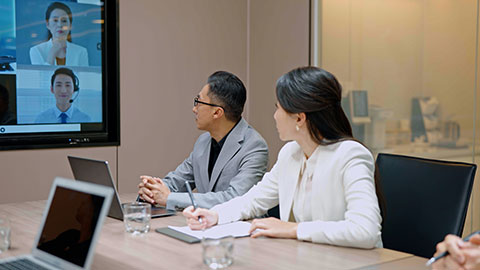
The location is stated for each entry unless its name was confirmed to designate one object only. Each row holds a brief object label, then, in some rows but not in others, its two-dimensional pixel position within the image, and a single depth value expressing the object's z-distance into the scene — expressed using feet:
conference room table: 5.55
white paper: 6.70
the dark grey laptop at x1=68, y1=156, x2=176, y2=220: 7.32
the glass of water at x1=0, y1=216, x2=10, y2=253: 6.13
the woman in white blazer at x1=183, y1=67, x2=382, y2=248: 6.32
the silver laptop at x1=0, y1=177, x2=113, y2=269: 4.69
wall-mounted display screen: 12.26
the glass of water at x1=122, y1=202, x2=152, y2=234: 6.87
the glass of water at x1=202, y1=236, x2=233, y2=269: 5.38
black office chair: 6.98
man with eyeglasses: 9.58
